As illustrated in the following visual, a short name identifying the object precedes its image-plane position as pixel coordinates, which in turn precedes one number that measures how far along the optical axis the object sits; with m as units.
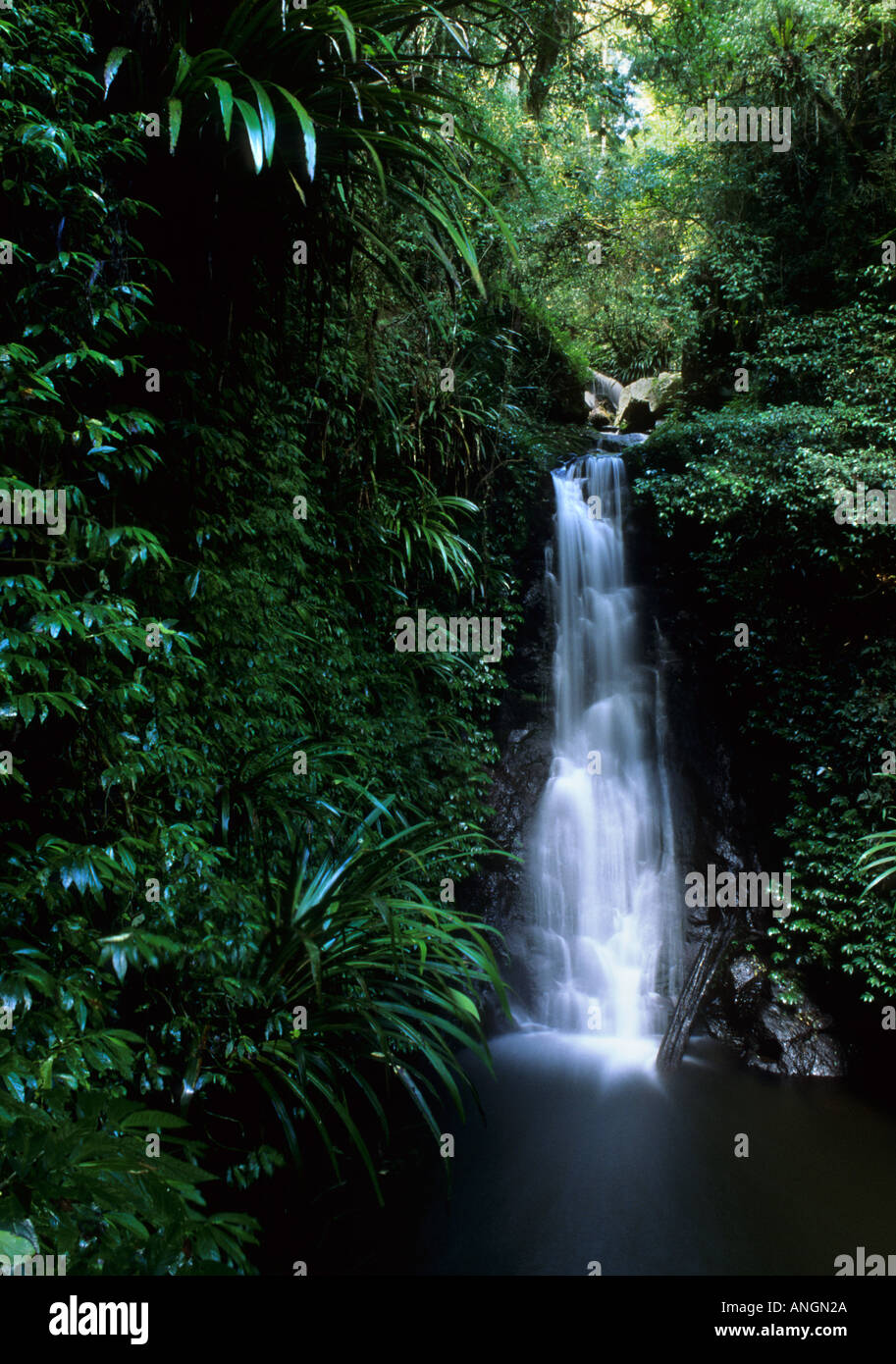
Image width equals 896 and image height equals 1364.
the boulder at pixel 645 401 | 9.18
